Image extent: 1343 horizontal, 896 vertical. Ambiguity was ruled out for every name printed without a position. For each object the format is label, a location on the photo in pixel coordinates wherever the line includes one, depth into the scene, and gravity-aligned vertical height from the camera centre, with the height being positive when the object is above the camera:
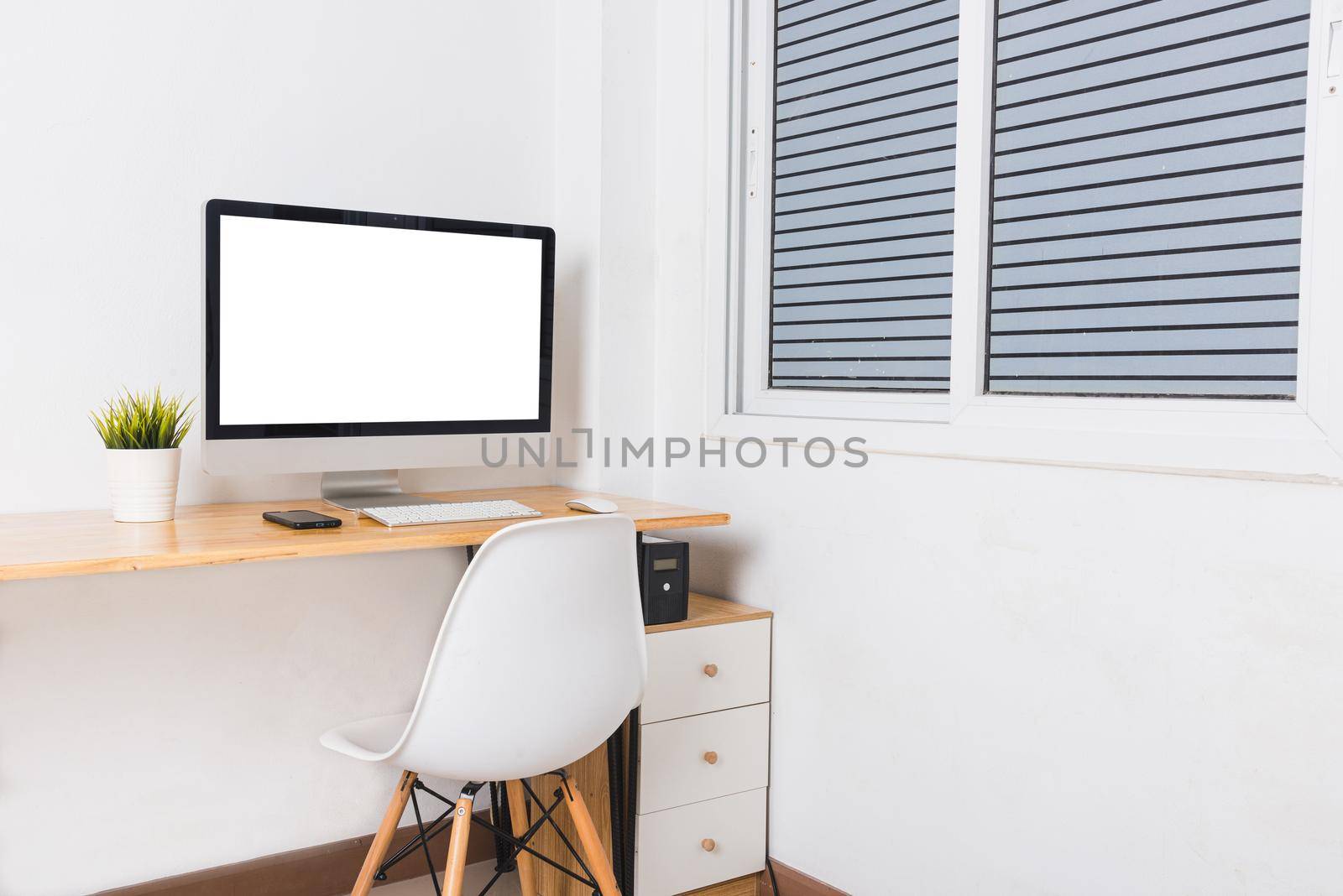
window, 1.45 +0.34
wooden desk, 1.40 -0.18
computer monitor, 1.77 +0.14
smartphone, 1.70 -0.17
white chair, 1.43 -0.34
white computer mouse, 1.89 -0.15
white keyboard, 1.74 -0.16
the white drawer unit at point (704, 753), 1.97 -0.64
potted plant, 1.71 -0.07
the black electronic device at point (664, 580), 1.98 -0.30
